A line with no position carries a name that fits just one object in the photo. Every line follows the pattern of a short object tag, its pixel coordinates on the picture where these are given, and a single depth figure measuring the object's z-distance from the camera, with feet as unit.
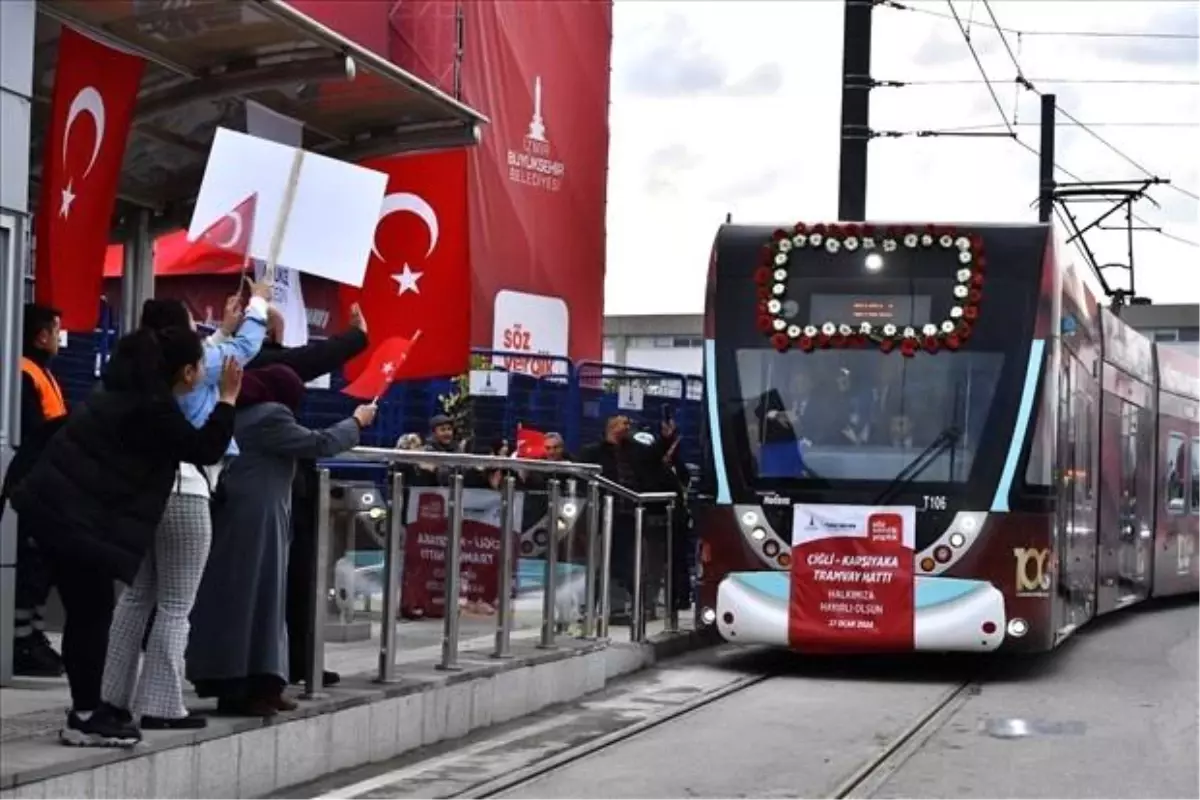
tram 42.32
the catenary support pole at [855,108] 60.44
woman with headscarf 25.43
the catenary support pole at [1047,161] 88.63
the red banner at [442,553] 30.86
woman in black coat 22.08
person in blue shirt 23.20
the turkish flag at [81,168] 28.30
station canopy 27.89
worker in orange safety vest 26.86
